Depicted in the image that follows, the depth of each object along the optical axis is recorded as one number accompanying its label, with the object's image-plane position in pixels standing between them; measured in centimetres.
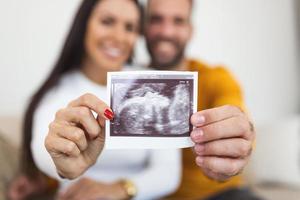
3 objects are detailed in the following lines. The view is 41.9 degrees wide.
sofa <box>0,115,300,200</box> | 163
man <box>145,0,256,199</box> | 114
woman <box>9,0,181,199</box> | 93
